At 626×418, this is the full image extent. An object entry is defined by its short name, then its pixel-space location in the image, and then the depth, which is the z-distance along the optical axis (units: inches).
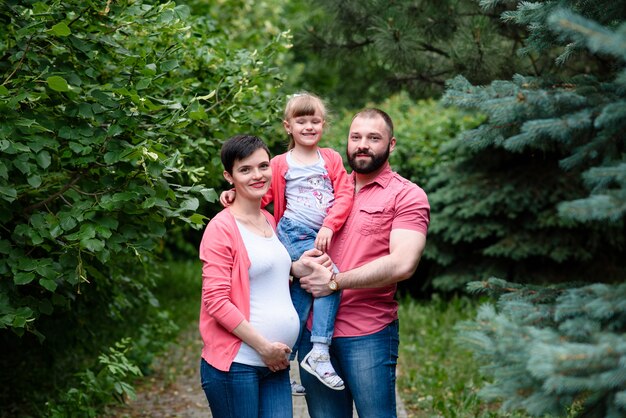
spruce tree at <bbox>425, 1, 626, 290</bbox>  292.2
